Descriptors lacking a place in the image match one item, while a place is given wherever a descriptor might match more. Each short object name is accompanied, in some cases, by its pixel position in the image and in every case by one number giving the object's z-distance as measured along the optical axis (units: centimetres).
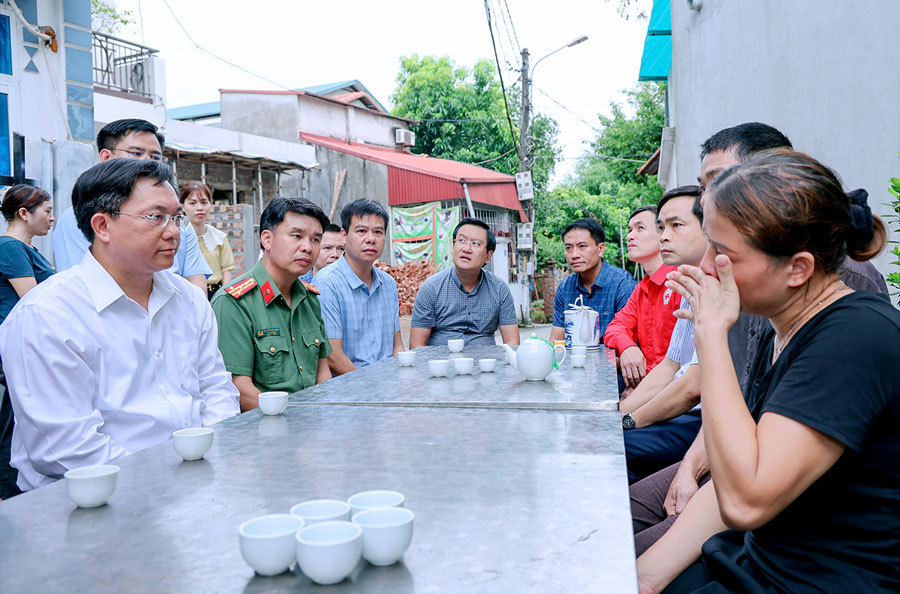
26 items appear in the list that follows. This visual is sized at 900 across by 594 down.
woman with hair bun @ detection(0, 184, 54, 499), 410
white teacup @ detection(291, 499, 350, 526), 119
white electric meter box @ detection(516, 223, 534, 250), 1482
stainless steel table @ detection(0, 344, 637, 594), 109
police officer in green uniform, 323
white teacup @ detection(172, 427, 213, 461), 174
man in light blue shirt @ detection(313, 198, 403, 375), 441
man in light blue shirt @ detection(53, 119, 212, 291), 347
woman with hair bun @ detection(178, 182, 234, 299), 535
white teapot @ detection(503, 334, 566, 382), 284
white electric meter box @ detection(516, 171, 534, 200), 1439
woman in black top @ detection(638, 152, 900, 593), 125
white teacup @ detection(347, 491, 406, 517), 127
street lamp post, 1434
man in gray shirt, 503
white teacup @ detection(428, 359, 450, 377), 308
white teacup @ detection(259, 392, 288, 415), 232
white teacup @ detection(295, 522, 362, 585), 102
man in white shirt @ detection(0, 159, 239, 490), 201
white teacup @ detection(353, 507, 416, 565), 108
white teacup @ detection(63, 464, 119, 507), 141
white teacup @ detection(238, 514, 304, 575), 106
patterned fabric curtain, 1513
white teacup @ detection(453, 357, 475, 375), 313
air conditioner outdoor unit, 2038
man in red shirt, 391
